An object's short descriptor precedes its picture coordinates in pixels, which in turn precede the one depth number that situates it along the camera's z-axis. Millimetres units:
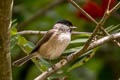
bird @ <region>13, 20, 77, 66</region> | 7234
